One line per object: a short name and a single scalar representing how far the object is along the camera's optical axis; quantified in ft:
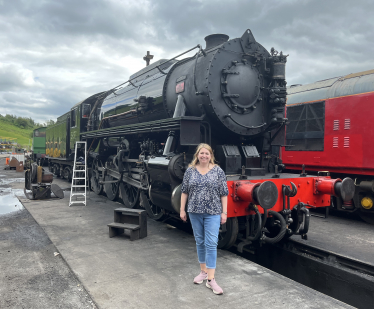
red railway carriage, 20.53
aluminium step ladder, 25.88
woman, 10.48
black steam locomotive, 13.75
